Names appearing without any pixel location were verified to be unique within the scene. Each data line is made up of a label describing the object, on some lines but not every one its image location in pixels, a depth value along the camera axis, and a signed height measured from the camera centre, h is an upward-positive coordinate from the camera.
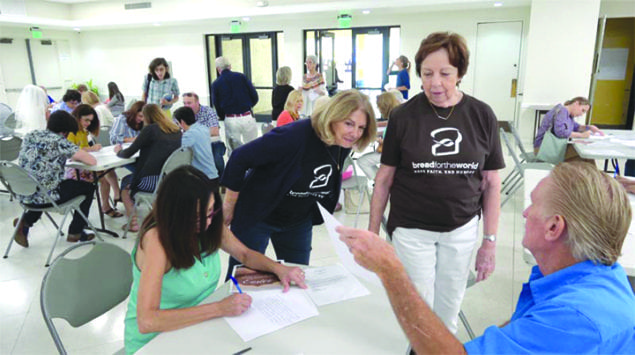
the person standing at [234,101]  5.90 -0.36
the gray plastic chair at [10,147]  5.25 -0.84
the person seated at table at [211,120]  4.99 -0.53
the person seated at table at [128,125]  4.64 -0.54
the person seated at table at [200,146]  4.06 -0.67
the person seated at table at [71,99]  6.12 -0.31
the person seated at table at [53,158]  3.53 -0.66
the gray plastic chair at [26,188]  3.32 -0.87
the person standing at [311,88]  6.73 -0.24
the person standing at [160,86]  5.67 -0.14
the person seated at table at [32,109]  6.63 -0.48
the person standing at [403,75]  7.79 -0.06
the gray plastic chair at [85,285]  1.56 -0.80
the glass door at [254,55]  11.51 +0.50
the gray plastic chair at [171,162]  3.65 -0.74
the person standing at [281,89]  6.33 -0.22
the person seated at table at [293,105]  4.76 -0.37
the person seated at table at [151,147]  3.88 -0.64
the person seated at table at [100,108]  6.17 -0.45
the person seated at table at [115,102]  7.76 -0.47
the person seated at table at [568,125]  4.76 -0.62
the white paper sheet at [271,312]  1.38 -0.79
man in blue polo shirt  0.82 -0.44
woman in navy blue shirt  1.86 -0.43
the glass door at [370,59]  10.49 +0.31
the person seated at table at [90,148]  4.36 -0.73
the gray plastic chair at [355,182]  4.12 -1.04
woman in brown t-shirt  1.66 -0.40
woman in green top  1.39 -0.64
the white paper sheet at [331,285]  1.57 -0.80
